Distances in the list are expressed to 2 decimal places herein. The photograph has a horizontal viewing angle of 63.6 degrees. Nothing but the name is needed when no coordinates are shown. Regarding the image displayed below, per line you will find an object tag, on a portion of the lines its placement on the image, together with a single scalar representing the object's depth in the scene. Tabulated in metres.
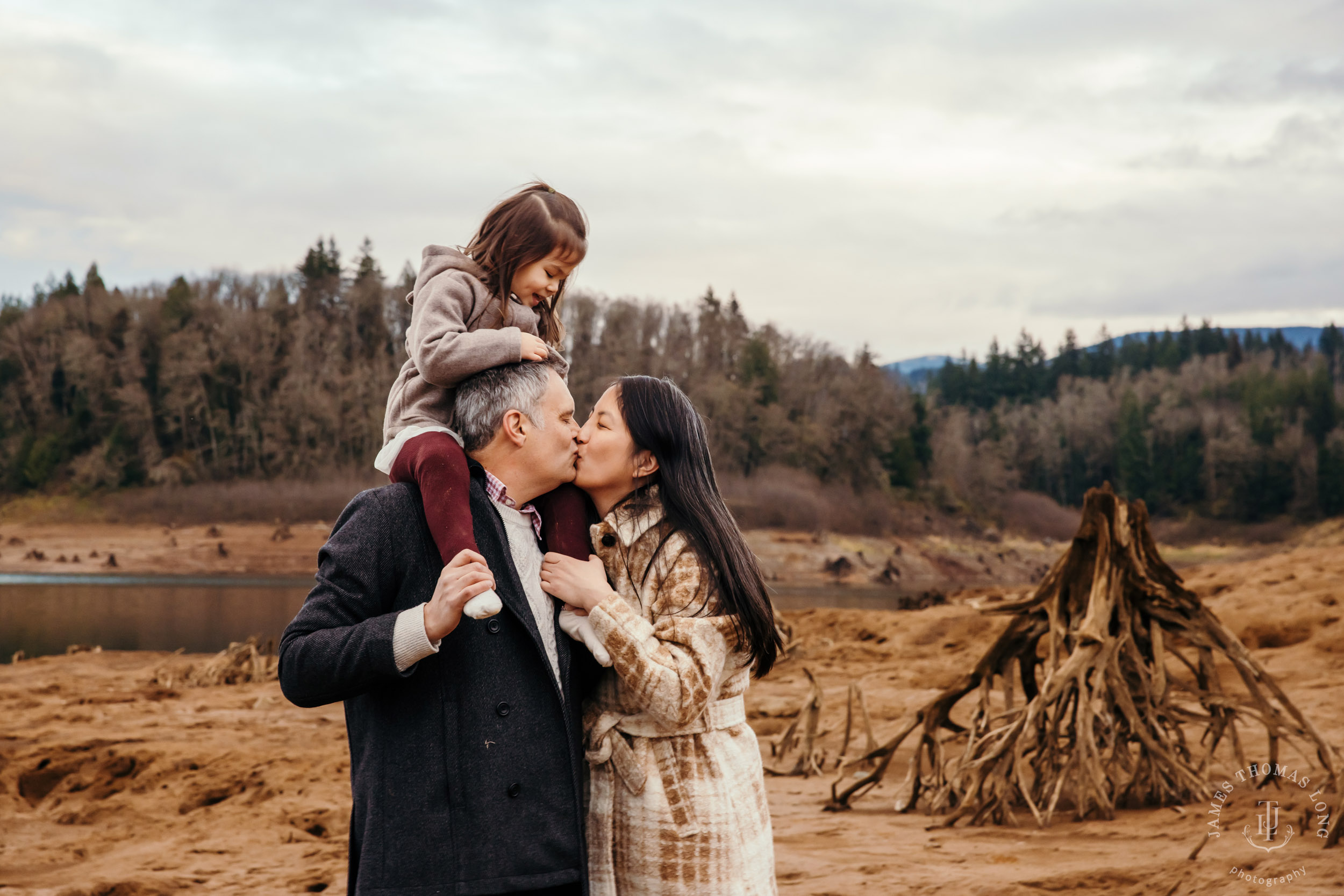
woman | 2.39
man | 2.16
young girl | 2.38
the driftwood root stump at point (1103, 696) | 5.63
